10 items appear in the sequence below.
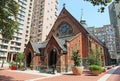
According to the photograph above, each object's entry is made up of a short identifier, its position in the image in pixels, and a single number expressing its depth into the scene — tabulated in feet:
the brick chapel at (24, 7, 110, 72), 53.26
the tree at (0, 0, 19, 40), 34.12
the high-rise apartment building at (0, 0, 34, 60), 128.18
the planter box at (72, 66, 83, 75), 42.41
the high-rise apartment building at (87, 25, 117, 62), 195.77
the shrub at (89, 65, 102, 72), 41.29
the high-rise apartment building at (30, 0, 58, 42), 147.05
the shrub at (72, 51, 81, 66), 45.00
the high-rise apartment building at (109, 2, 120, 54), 203.04
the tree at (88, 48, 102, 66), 53.34
